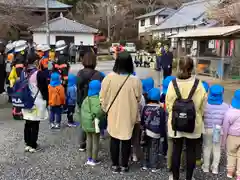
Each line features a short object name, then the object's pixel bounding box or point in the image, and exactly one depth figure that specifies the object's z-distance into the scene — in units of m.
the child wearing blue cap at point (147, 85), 4.36
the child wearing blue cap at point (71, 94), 5.50
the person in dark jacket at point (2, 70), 7.20
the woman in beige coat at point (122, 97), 3.48
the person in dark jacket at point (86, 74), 4.25
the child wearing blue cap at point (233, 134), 3.53
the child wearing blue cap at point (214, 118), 3.62
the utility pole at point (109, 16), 40.25
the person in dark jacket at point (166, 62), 12.18
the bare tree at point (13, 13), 15.82
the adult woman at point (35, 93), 4.19
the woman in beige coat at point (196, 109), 3.16
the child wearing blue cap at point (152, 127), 3.70
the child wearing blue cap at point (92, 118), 3.88
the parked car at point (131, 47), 34.98
